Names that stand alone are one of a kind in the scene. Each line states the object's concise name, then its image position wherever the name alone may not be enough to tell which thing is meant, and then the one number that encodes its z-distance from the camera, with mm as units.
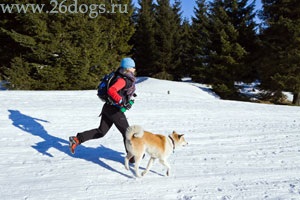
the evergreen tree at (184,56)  32062
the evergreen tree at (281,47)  18344
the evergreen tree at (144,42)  31297
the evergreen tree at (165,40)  30625
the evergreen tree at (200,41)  24384
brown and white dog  4219
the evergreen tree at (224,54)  21578
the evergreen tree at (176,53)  31419
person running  4266
